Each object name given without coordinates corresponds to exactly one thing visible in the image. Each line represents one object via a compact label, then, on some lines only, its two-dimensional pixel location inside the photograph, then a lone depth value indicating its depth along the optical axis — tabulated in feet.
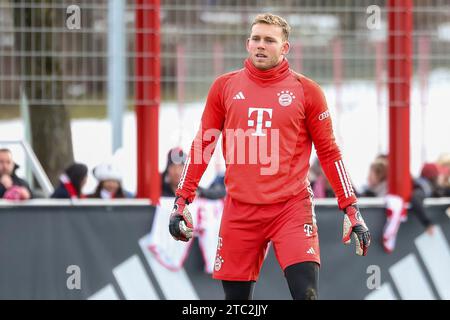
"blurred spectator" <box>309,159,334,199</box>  36.01
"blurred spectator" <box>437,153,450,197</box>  36.11
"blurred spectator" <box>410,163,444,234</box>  33.86
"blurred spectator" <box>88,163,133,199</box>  34.55
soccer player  25.49
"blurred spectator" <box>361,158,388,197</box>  35.70
